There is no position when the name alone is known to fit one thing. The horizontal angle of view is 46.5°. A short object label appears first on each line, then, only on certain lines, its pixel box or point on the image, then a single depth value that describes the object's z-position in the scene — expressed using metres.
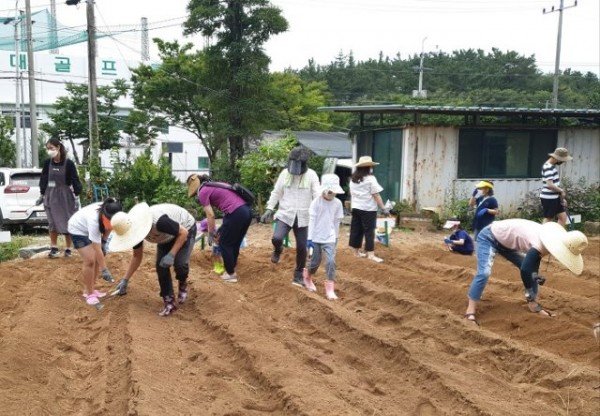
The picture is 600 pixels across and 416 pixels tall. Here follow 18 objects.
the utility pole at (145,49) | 29.44
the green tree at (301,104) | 24.70
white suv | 13.51
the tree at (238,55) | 17.03
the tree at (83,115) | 27.77
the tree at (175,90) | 23.20
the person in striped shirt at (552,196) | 10.48
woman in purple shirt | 7.90
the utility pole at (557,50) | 25.06
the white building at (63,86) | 37.16
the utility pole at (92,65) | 18.56
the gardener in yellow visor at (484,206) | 9.79
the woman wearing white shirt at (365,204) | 10.01
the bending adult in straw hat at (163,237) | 6.46
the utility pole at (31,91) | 22.19
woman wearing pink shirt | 6.32
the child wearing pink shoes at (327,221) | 7.75
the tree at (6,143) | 29.73
